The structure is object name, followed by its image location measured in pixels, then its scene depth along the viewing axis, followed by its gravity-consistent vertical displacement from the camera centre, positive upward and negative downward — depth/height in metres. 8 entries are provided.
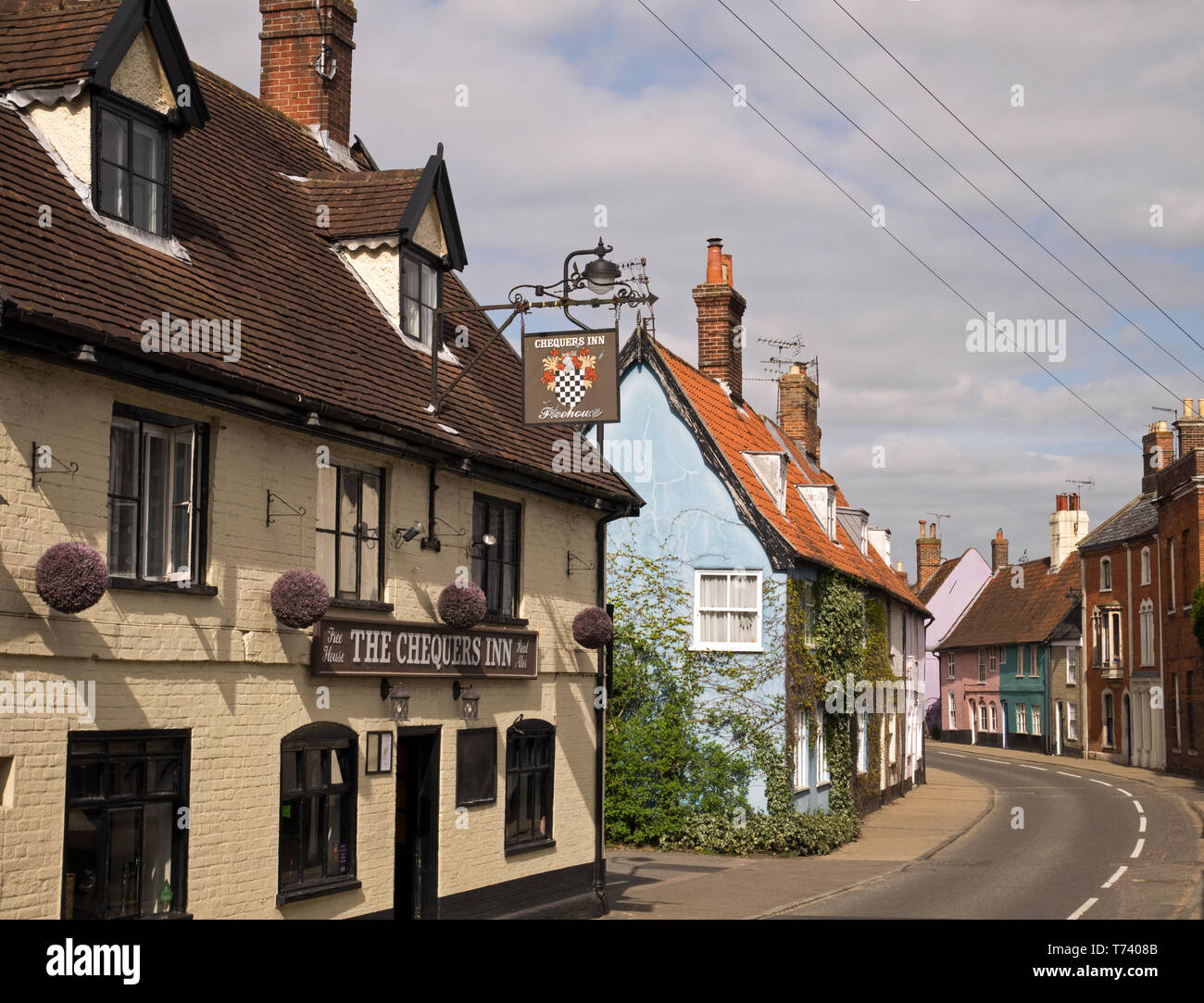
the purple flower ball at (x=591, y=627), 16.92 +0.00
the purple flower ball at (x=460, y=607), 13.95 +0.20
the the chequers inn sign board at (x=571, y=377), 13.73 +2.58
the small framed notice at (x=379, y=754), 13.08 -1.25
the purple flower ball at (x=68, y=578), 9.02 +0.32
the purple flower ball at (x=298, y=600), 11.41 +0.22
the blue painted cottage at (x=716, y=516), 25.92 +2.20
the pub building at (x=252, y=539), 9.58 +0.78
